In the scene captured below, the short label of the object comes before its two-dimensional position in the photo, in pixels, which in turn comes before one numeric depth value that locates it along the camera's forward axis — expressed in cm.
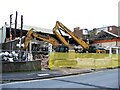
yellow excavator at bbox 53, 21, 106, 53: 3328
